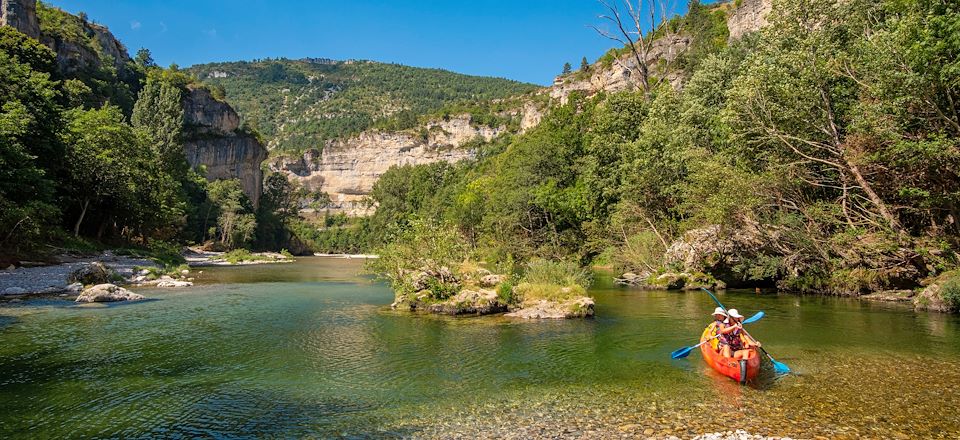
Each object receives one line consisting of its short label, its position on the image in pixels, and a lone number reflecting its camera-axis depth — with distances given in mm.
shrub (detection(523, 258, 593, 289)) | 21906
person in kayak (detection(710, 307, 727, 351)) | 12093
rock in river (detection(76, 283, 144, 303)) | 21062
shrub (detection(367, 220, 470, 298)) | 21141
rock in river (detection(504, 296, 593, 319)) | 19281
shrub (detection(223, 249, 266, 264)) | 60481
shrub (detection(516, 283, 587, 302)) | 20297
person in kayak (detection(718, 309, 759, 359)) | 11547
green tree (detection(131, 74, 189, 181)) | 71938
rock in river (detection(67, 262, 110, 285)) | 25688
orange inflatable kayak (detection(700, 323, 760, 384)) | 10969
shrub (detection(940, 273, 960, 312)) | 19281
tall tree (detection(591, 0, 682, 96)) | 42812
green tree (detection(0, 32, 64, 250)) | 26406
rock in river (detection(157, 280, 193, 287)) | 29081
